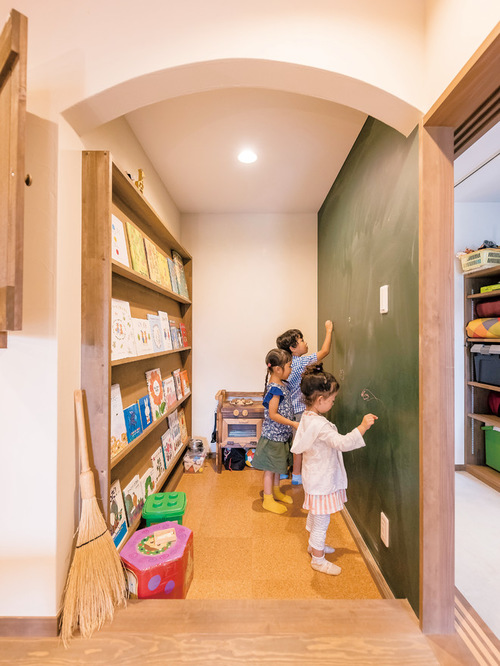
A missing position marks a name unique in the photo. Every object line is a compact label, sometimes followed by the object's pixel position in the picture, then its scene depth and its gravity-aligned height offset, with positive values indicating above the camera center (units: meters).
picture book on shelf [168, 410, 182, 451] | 2.67 -0.81
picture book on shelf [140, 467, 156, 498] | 1.94 -0.95
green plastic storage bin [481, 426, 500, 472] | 2.73 -0.99
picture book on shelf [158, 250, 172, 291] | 2.37 +0.49
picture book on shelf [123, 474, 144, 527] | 1.69 -0.93
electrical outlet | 1.51 -0.95
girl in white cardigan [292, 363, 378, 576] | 1.62 -0.69
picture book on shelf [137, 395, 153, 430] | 1.90 -0.48
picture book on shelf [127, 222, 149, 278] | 1.82 +0.51
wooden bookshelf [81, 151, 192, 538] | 1.31 +0.15
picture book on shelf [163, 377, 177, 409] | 2.44 -0.45
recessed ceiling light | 2.24 +1.31
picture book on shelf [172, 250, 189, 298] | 2.89 +0.59
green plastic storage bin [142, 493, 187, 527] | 1.69 -0.95
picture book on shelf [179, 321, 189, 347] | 3.07 +0.00
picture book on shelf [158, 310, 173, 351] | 2.39 +0.04
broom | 1.16 -0.91
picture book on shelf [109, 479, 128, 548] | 1.50 -0.89
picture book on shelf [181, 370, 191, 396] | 2.99 -0.47
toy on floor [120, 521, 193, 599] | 1.32 -0.98
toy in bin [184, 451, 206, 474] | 2.90 -1.19
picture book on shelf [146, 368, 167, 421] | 2.12 -0.41
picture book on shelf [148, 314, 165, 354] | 2.15 +0.01
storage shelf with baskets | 2.83 -0.53
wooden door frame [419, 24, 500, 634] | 1.17 -0.07
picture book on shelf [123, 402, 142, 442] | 1.70 -0.49
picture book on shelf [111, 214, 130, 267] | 1.59 +0.49
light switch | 1.54 +0.18
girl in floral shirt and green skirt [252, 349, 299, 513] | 2.16 -0.70
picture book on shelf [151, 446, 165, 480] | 2.17 -0.92
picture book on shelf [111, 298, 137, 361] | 1.58 +0.02
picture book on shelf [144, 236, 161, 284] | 2.09 +0.52
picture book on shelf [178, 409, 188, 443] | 2.96 -0.87
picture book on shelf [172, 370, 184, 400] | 2.76 -0.44
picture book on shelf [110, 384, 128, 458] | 1.51 -0.45
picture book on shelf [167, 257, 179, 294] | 2.63 +0.52
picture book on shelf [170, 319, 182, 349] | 2.67 +0.00
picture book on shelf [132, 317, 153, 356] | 1.86 -0.01
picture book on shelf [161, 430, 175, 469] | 2.41 -0.89
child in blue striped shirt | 2.55 -0.21
